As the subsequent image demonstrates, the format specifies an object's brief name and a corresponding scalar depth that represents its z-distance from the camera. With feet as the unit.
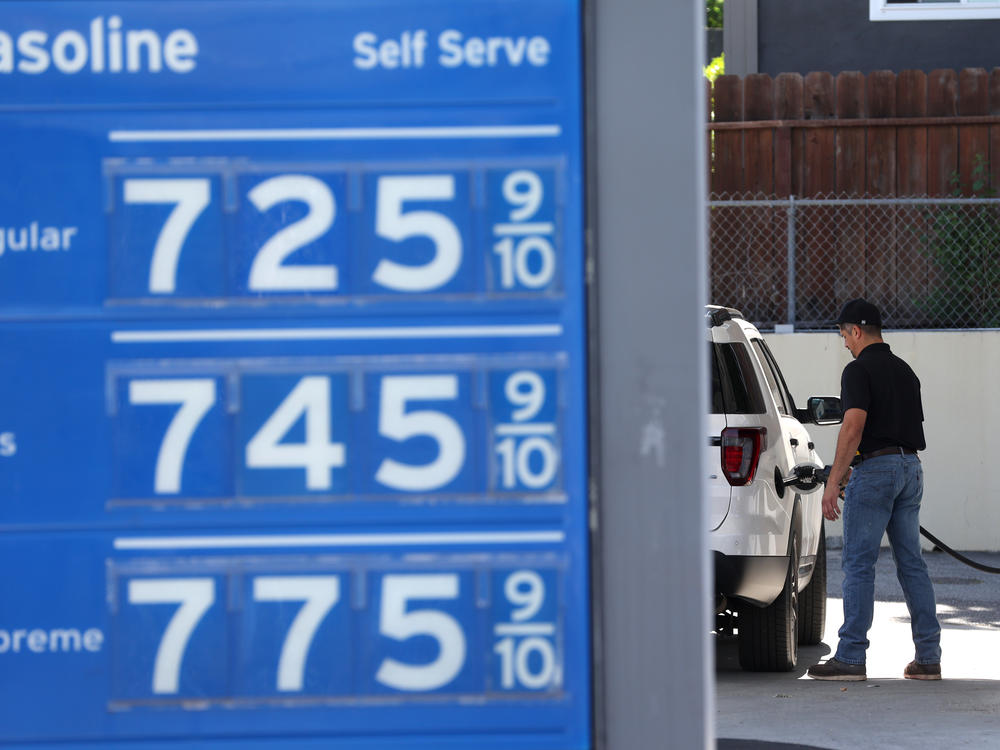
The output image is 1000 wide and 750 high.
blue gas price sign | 19.40
